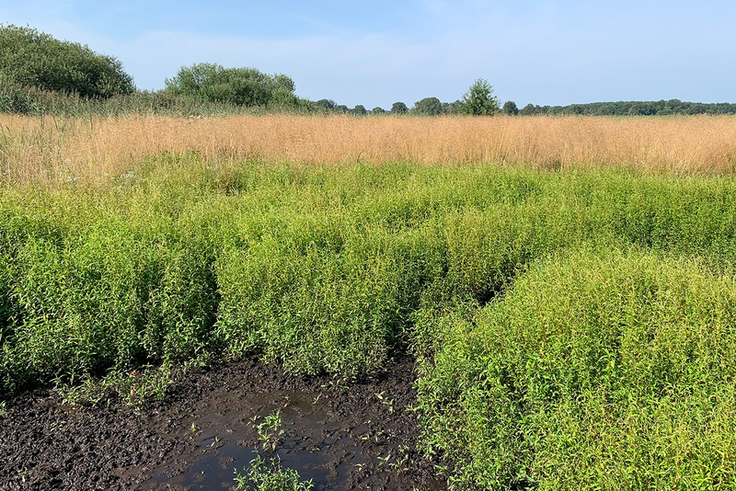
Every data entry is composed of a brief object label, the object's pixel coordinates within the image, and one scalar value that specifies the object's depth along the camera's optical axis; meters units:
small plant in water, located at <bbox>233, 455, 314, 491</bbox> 2.95
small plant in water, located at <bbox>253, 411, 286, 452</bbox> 3.42
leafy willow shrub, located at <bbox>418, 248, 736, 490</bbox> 2.40
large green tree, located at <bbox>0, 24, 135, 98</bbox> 21.88
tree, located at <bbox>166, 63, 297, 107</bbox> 27.59
